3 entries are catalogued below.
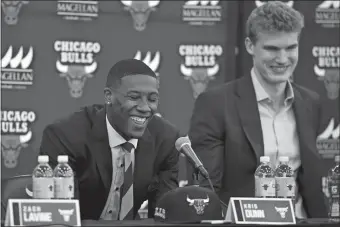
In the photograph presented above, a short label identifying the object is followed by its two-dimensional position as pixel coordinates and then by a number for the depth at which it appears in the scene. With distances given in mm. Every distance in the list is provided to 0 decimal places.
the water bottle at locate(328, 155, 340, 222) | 5982
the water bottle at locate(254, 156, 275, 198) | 5721
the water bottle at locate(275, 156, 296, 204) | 5807
